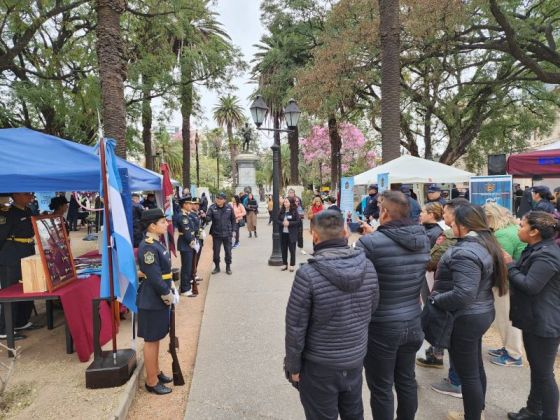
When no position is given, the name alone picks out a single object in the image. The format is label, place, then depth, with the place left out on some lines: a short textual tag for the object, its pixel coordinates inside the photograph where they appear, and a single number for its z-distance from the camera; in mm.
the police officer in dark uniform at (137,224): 7773
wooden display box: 4559
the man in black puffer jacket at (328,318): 2256
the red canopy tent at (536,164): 6047
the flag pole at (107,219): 3801
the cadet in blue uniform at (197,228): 7680
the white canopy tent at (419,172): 10055
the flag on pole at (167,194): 8023
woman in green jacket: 4055
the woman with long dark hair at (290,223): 8977
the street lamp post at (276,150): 9531
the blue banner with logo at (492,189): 11281
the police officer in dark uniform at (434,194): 6359
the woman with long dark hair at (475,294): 2764
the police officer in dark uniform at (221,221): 8641
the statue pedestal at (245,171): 28000
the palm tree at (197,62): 16859
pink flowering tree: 36875
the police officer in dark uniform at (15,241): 5246
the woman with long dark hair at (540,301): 2930
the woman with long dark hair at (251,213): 15648
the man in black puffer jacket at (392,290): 2684
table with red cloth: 4488
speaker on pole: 11498
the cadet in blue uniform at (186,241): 7188
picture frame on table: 4652
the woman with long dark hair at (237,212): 13273
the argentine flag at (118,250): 3781
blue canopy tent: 4422
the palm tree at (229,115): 53625
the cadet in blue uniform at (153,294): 3688
